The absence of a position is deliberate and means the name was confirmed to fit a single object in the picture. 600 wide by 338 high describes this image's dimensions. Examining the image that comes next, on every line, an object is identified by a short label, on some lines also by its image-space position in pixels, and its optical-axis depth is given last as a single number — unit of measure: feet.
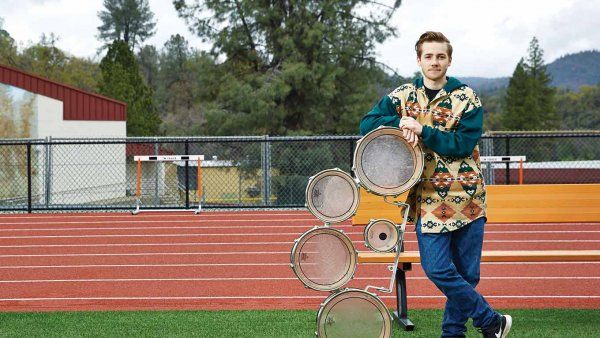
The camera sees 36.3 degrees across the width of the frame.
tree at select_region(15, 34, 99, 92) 193.98
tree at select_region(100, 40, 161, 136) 164.86
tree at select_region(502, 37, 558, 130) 209.26
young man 15.20
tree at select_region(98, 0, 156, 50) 246.47
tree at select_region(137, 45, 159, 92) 244.63
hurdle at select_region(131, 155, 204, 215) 52.24
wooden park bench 27.68
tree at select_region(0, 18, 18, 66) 194.08
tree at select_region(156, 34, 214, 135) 201.05
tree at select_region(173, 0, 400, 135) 104.99
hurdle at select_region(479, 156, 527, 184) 52.54
